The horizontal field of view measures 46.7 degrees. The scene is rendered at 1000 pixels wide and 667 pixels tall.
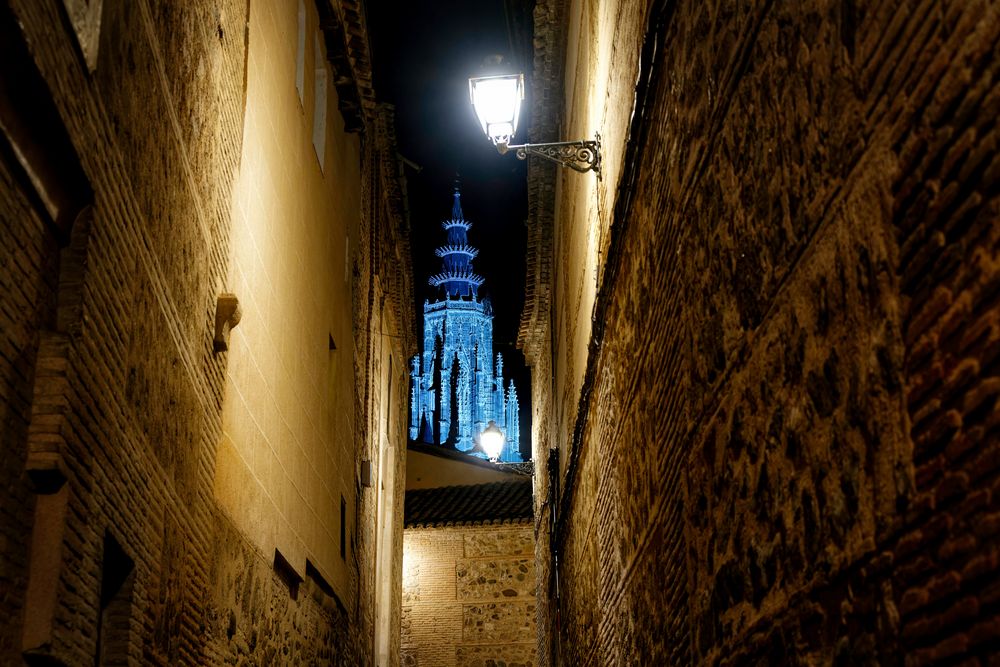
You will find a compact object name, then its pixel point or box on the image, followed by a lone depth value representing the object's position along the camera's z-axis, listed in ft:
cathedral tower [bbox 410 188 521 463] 297.74
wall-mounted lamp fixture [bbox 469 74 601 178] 29.89
